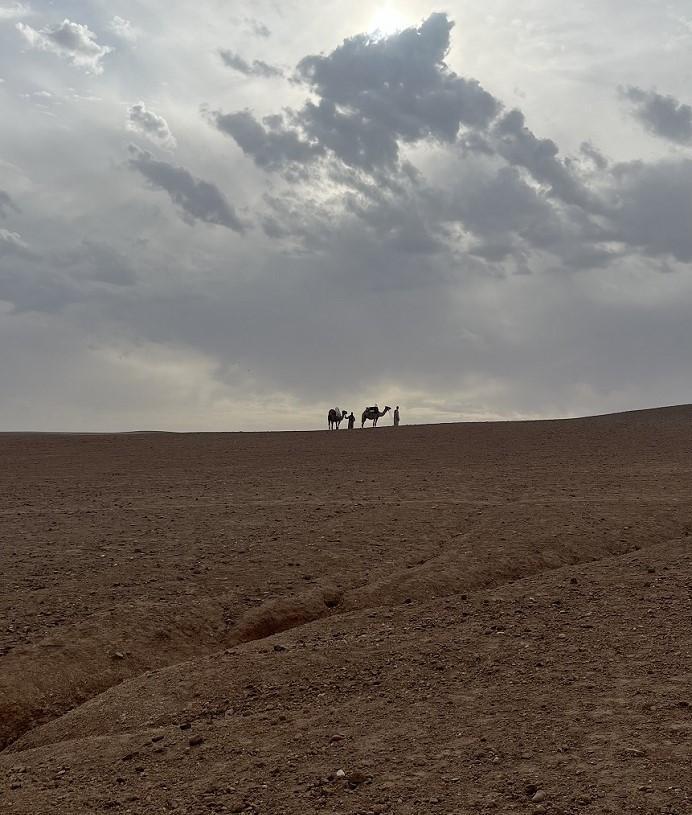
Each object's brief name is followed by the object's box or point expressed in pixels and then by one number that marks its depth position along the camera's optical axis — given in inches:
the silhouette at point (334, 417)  1777.8
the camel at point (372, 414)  1850.4
